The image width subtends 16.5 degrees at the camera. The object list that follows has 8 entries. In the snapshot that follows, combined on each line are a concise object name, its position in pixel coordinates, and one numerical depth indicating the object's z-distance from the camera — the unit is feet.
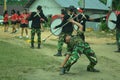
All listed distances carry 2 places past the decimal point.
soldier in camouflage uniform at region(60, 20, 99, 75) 40.75
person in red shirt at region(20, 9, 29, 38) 82.74
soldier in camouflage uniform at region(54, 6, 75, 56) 47.91
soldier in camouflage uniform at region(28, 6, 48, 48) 63.16
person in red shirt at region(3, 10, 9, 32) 105.60
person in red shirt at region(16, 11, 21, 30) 99.76
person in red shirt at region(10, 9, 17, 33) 99.42
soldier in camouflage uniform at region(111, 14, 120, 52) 61.26
